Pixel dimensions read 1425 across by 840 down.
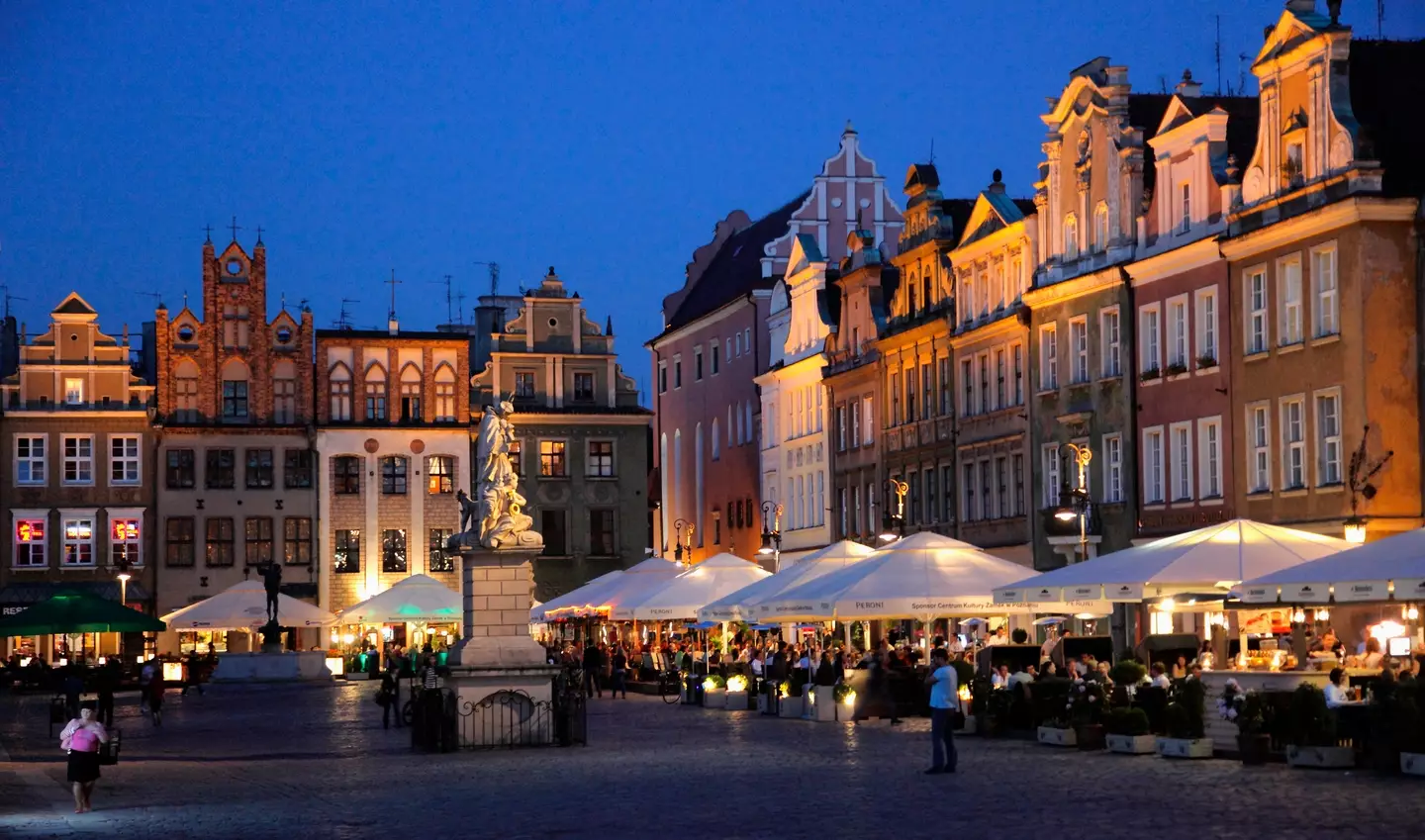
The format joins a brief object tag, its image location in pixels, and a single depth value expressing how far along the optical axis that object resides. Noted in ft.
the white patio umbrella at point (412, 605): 222.89
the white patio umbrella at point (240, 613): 233.96
